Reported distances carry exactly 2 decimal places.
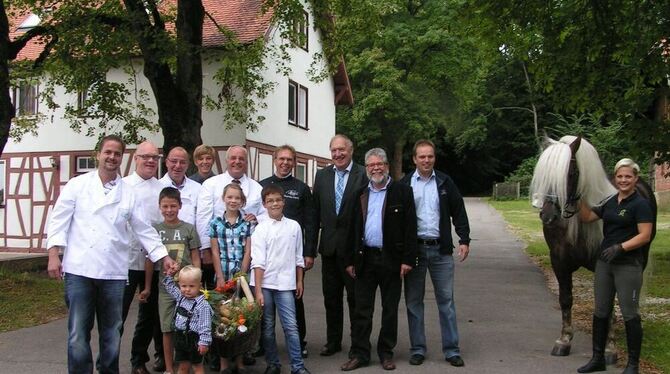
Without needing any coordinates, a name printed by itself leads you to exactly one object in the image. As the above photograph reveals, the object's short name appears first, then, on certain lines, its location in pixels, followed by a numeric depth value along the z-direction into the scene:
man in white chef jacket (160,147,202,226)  5.73
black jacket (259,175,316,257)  6.18
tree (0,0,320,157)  11.17
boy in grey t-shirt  5.32
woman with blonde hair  5.47
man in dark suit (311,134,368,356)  6.00
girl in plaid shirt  5.55
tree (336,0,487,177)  35.12
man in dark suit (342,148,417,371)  5.77
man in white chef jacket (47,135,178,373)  4.76
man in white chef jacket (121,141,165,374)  5.43
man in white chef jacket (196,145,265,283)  5.72
